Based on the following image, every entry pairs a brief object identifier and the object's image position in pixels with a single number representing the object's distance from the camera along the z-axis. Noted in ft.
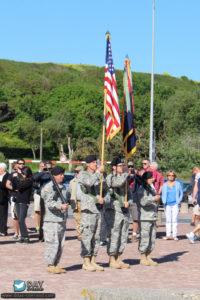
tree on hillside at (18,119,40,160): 407.85
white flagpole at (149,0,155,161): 116.11
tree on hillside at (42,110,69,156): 403.13
